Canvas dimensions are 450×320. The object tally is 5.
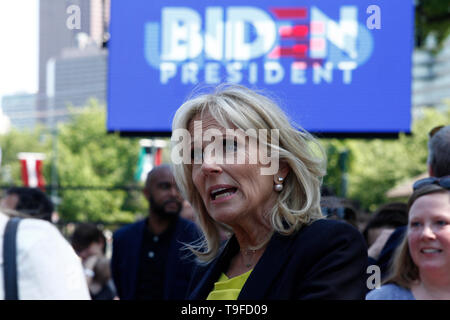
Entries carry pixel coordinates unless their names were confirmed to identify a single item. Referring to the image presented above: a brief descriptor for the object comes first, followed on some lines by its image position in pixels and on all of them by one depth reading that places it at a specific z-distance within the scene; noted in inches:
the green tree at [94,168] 1380.3
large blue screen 263.3
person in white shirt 71.6
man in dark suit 176.4
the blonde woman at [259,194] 69.8
